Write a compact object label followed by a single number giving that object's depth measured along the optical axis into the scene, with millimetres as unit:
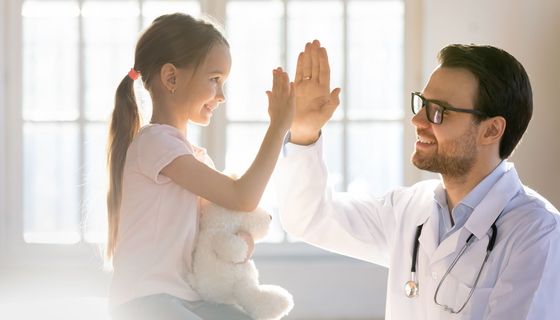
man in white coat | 2312
